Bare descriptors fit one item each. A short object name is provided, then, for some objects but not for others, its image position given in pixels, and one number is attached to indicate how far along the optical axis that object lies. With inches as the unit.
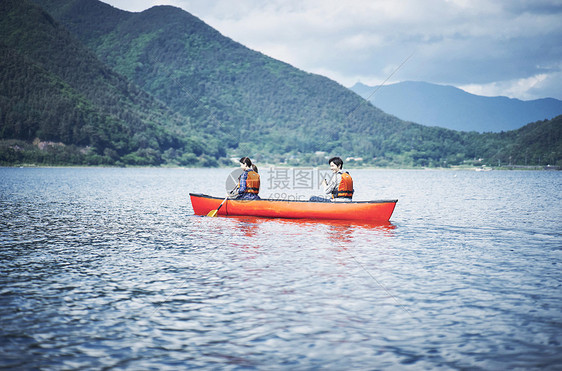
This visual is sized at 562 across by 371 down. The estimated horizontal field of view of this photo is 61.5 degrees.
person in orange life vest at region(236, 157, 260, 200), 864.9
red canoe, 802.2
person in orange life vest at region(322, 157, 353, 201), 806.5
